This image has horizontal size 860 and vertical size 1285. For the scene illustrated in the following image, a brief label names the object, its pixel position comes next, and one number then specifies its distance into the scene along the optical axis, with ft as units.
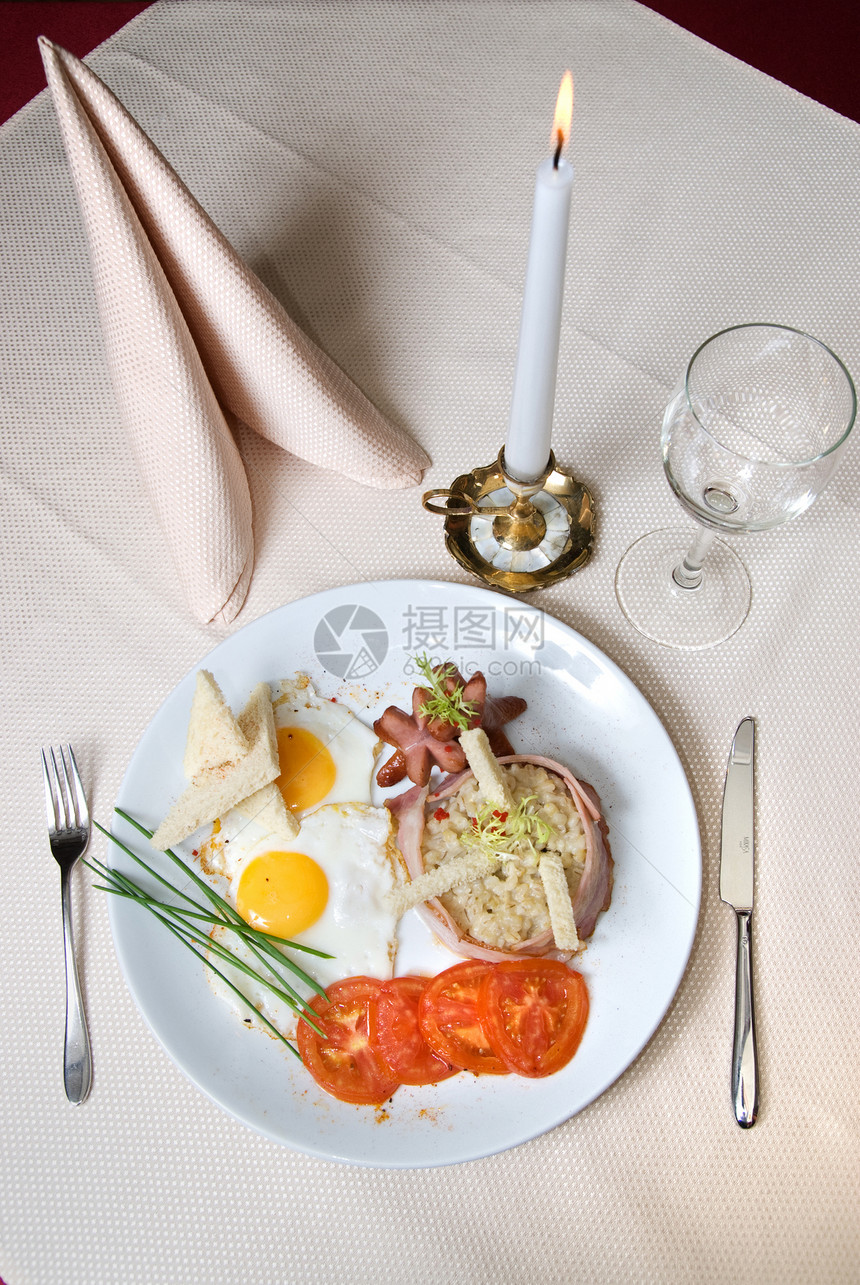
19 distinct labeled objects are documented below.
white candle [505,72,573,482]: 2.41
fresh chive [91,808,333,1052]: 3.23
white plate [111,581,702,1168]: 3.10
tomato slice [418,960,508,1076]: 3.15
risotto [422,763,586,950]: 3.23
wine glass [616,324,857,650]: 3.23
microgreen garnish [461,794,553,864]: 3.16
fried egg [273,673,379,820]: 3.61
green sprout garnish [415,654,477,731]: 3.37
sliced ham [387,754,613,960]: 3.20
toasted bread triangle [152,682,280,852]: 3.36
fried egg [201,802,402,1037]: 3.38
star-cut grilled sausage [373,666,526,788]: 3.41
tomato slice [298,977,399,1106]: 3.17
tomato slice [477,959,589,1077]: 3.12
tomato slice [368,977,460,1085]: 3.17
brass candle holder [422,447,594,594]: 3.81
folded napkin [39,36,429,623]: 3.03
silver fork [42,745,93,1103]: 3.29
